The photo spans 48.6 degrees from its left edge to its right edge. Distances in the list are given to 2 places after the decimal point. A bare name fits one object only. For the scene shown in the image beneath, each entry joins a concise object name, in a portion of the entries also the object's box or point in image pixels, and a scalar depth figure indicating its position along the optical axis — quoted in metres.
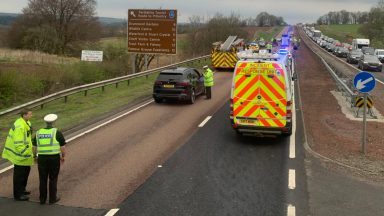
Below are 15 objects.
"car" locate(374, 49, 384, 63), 52.41
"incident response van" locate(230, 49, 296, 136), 12.04
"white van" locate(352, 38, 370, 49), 64.96
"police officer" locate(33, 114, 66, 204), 7.49
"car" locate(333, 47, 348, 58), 57.50
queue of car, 39.47
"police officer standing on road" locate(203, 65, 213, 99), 19.90
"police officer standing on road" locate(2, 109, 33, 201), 7.68
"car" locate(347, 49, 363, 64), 47.35
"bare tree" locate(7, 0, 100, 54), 62.66
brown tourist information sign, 26.39
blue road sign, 11.18
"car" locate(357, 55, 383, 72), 39.31
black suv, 18.39
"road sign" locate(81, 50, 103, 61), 34.00
